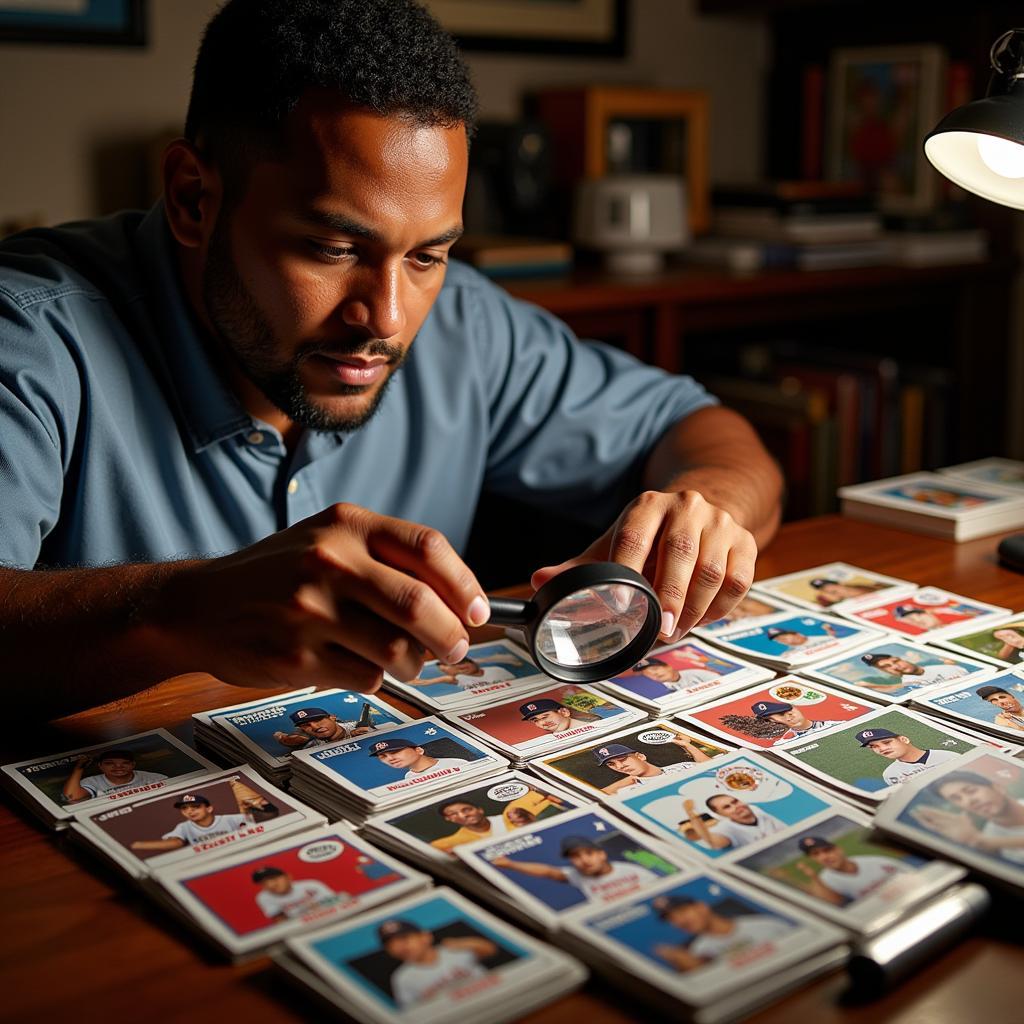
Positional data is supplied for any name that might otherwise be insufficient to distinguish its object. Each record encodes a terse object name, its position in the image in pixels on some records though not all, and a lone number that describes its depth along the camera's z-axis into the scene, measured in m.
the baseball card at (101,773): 0.91
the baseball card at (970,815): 0.82
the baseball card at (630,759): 0.94
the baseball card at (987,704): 1.03
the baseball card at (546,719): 1.00
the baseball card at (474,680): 1.09
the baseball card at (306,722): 1.00
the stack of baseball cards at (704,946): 0.69
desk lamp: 1.29
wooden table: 0.70
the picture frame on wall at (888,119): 2.96
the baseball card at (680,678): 1.09
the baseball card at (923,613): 1.27
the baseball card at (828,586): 1.35
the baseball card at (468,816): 0.85
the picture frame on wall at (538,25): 2.63
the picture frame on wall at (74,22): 2.16
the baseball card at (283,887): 0.76
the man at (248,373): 1.04
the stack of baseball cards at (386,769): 0.90
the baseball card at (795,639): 1.18
